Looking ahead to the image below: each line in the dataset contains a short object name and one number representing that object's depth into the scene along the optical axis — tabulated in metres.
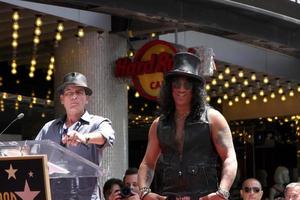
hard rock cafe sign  17.42
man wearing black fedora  7.90
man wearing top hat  6.96
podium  6.75
